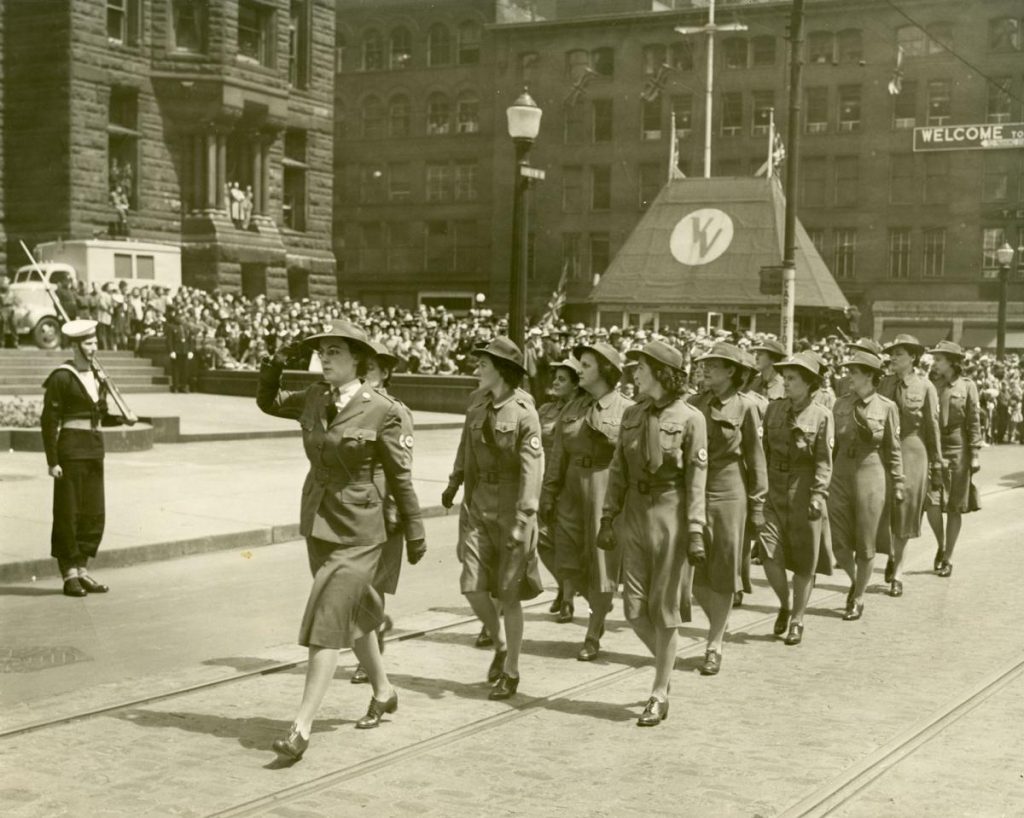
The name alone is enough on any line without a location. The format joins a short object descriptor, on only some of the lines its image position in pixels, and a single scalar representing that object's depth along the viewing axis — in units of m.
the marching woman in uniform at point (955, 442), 11.24
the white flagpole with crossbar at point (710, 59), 44.47
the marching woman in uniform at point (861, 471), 9.32
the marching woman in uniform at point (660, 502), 6.69
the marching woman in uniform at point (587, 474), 7.99
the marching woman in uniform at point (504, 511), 6.90
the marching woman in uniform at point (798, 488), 8.52
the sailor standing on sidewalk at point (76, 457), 9.73
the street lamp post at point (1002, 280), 32.94
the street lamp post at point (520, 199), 14.27
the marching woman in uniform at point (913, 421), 10.48
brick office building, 56.16
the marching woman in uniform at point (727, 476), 7.55
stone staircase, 26.72
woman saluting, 5.79
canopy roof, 29.69
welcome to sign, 52.06
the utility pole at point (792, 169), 19.73
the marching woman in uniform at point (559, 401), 8.26
